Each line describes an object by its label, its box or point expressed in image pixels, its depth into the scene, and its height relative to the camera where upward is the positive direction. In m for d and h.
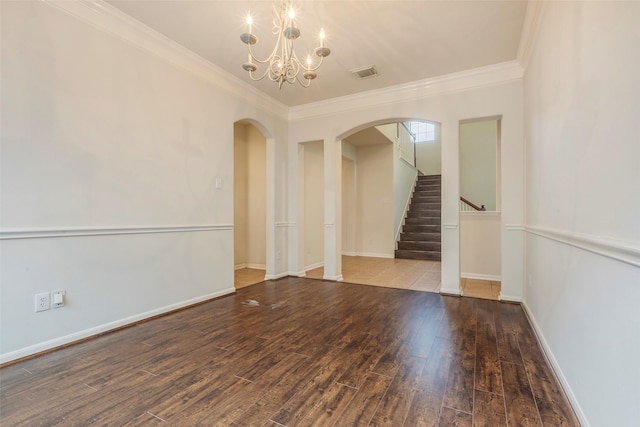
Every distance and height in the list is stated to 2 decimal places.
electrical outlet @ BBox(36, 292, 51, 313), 2.17 -0.64
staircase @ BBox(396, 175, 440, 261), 6.77 -0.32
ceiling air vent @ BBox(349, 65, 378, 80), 3.58 +1.76
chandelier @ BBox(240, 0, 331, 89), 1.90 +1.20
